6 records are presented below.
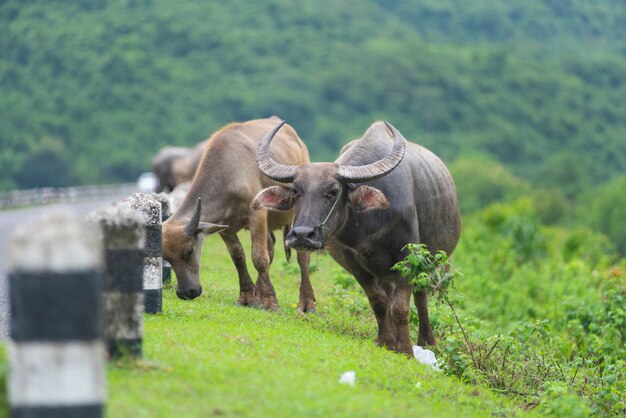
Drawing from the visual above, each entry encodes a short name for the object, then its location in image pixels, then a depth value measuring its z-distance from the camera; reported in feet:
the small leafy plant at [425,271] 59.88
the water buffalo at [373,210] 61.87
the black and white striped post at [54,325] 33.63
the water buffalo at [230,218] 70.38
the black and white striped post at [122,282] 43.08
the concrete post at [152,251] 61.26
